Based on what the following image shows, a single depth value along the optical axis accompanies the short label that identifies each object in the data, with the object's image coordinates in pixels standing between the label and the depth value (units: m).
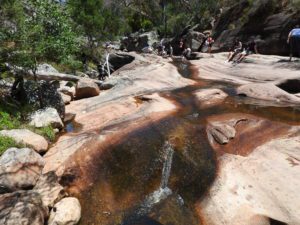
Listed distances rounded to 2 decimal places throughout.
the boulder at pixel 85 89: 13.12
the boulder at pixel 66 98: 12.51
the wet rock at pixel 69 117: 10.68
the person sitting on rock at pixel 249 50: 17.68
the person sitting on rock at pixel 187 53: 23.99
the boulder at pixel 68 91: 13.07
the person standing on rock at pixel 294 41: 15.04
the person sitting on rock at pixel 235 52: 18.46
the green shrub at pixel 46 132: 8.98
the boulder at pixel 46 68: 14.27
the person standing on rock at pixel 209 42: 24.44
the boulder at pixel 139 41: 38.41
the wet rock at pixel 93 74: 22.80
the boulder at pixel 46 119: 9.51
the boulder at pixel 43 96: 10.64
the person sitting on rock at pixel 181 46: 26.65
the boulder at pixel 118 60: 23.95
